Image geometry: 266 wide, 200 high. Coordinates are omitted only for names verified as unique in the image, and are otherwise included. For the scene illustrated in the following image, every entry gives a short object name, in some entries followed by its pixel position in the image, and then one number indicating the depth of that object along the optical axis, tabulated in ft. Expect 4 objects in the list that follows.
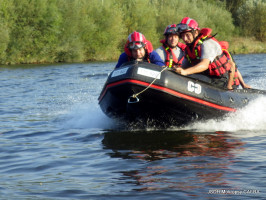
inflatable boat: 40.01
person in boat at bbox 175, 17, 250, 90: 44.45
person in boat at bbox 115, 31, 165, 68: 42.50
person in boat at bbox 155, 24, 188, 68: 45.38
